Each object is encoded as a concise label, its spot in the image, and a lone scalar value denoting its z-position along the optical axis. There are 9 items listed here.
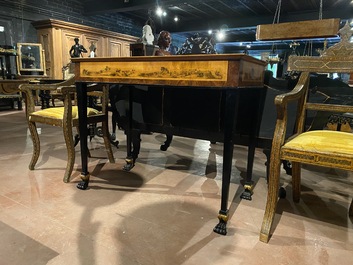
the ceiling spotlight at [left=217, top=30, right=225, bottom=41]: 7.76
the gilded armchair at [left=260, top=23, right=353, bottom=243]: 1.17
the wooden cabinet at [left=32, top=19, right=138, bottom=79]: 6.31
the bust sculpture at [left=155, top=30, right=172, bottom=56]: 2.60
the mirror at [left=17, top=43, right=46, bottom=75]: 6.16
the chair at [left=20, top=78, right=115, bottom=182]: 1.88
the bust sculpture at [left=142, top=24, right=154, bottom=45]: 2.69
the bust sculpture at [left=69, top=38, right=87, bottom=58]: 4.77
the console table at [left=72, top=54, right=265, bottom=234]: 1.25
